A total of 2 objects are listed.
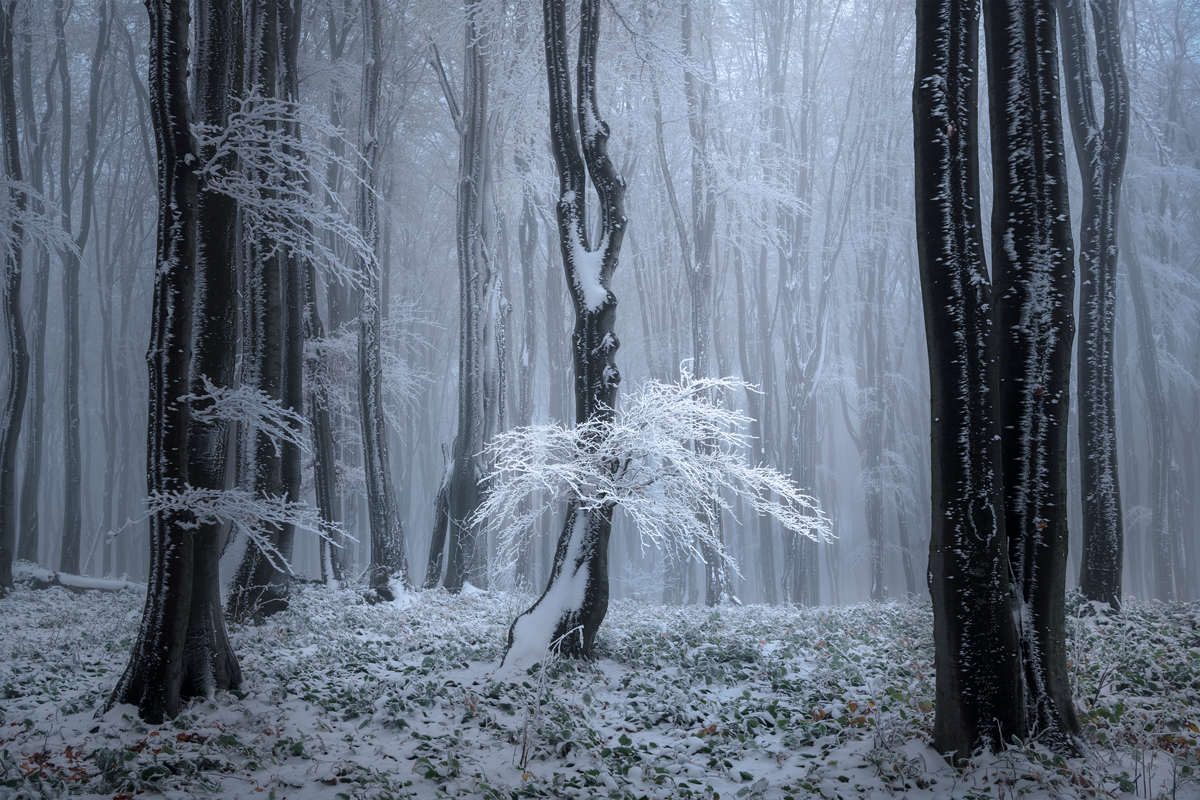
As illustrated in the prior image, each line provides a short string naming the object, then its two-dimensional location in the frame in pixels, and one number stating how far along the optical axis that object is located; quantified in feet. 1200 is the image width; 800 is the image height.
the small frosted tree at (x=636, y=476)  21.90
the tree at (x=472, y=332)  42.09
